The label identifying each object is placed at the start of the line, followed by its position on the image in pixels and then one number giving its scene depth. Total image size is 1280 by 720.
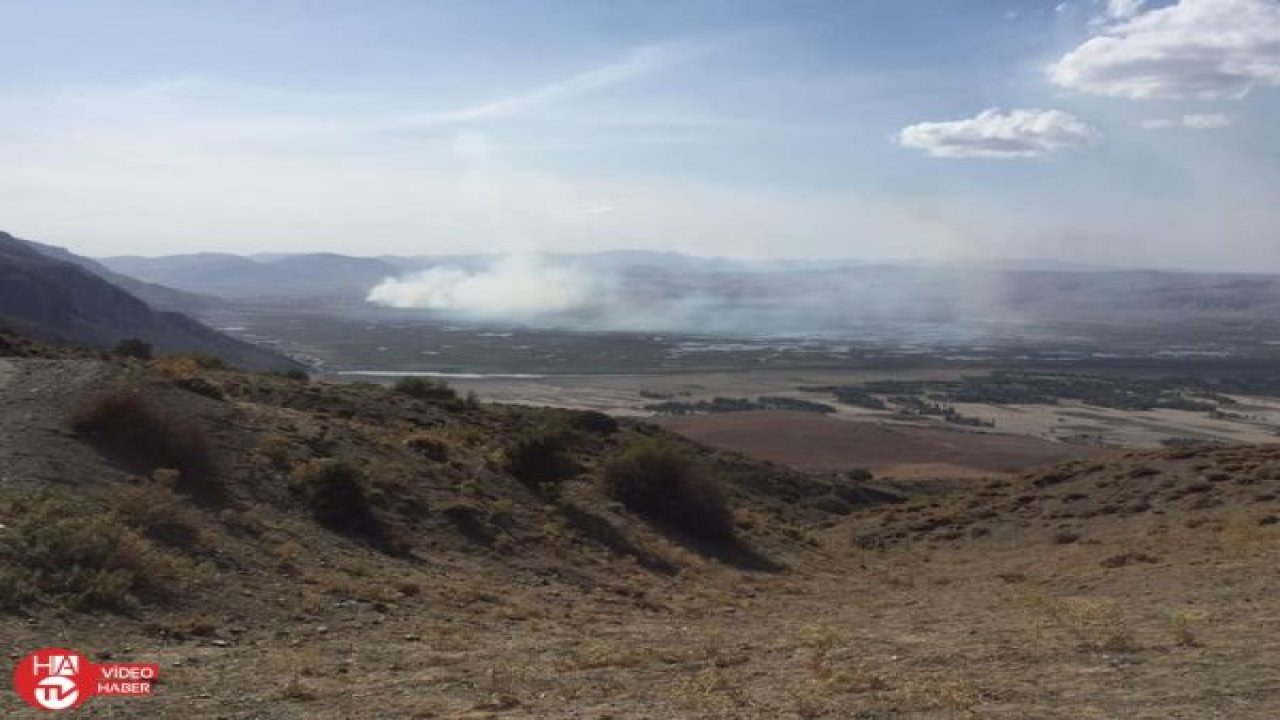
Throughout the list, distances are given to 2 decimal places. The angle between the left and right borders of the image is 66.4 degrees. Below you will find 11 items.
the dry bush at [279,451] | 16.03
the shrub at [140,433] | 14.67
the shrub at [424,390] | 30.54
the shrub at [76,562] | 9.34
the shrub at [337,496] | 14.71
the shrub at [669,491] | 20.41
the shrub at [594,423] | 30.33
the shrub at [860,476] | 35.62
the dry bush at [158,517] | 11.80
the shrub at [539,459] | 20.41
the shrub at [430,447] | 19.95
